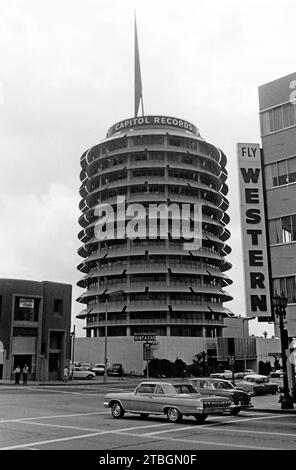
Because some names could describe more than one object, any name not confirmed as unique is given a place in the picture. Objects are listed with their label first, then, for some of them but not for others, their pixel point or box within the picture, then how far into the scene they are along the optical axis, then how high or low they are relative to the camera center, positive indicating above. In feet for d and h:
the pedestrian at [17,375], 167.73 -5.65
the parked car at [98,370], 248.93 -6.31
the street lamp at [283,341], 84.02 +2.28
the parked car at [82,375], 214.28 -7.36
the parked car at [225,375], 189.76 -7.46
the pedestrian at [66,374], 191.48 -6.37
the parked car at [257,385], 124.88 -7.04
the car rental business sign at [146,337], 208.61 +7.72
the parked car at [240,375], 224.33 -8.18
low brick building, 192.44 +10.93
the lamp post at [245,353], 291.20 +1.03
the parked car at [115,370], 234.95 -6.02
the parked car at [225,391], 77.87 -5.21
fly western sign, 97.81 +23.11
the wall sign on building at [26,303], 196.75 +19.78
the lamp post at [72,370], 207.97 -5.28
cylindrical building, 282.56 +61.24
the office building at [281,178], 98.02 +33.68
